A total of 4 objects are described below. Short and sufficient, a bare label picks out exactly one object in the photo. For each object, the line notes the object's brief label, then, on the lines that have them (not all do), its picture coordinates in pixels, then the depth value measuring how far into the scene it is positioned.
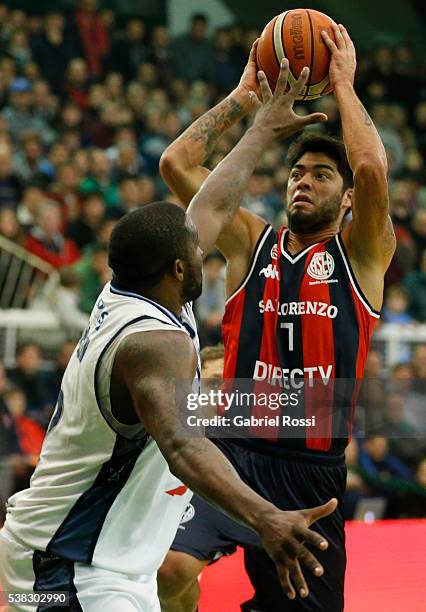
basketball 7.66
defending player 5.47
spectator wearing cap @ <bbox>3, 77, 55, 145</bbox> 21.06
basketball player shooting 7.28
